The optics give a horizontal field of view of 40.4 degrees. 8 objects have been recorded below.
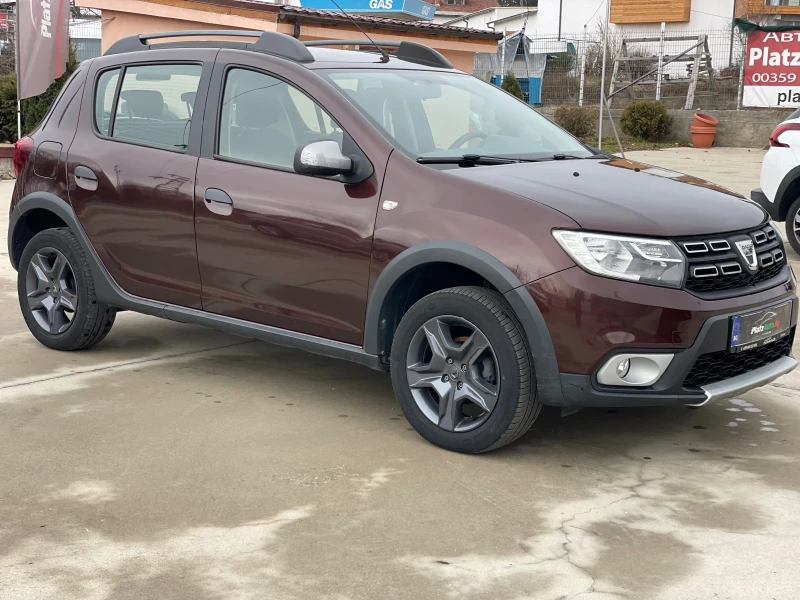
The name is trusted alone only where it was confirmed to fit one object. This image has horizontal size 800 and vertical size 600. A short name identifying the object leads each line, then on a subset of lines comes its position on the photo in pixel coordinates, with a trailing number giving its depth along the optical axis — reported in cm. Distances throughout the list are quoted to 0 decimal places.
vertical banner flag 1562
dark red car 418
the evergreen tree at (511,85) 2559
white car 932
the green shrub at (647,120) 2341
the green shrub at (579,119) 2409
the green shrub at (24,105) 1727
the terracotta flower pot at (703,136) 2266
